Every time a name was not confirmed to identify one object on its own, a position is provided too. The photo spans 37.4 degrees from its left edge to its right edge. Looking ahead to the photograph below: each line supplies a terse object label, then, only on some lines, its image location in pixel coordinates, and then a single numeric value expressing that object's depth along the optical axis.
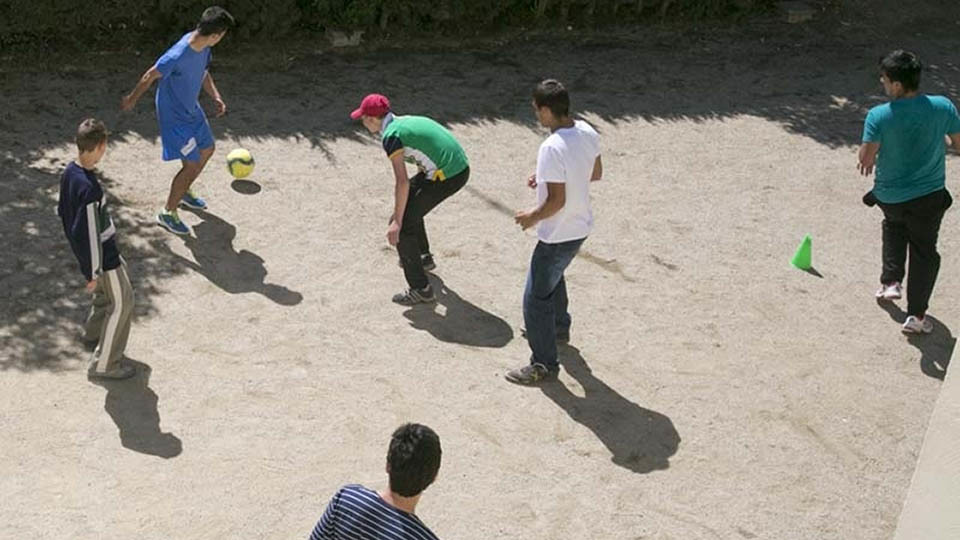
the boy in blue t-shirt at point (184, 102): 9.84
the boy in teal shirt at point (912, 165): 9.16
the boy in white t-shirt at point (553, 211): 8.06
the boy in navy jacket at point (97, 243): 7.85
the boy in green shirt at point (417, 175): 9.03
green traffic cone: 10.59
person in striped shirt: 5.14
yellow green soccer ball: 11.00
